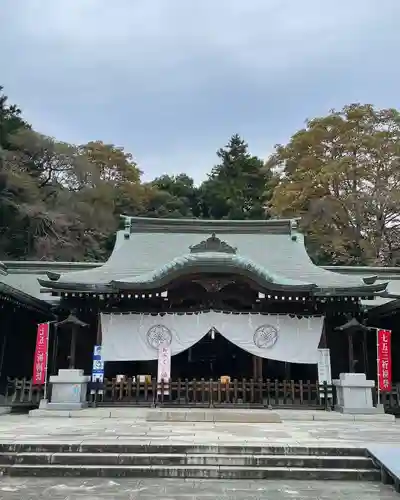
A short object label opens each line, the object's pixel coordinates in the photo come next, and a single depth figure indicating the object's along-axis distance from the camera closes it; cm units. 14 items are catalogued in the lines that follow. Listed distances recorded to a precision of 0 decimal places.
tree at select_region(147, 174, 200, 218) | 3809
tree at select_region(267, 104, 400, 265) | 2650
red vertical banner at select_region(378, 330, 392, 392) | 1184
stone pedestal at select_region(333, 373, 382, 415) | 1094
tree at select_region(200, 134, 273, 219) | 3834
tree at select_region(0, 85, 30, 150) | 3066
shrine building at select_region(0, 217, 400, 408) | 1174
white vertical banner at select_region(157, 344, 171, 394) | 1172
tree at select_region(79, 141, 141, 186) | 3656
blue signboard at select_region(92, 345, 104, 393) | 1180
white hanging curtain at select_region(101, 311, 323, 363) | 1220
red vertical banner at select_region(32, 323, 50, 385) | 1180
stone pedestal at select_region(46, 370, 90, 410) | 1105
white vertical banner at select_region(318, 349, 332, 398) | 1189
